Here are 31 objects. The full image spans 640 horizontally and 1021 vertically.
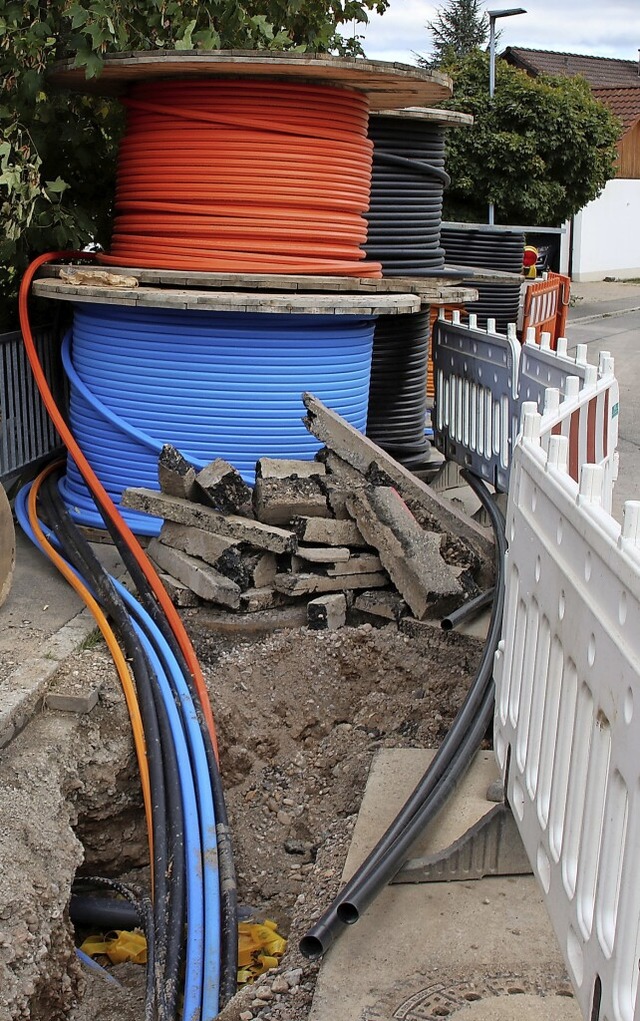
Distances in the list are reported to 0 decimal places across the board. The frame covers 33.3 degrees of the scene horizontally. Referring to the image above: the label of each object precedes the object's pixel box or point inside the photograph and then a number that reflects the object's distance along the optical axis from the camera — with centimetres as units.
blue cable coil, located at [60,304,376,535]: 640
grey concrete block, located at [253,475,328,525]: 585
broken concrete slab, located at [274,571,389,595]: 583
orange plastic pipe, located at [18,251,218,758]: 508
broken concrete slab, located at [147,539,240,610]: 570
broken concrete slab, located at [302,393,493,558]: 612
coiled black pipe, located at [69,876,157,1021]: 369
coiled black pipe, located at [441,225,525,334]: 1248
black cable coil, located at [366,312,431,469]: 814
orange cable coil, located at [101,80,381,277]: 623
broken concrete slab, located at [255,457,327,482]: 597
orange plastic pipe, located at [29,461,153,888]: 451
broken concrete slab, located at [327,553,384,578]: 591
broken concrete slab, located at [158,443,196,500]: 598
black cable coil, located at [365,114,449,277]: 778
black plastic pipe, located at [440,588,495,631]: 549
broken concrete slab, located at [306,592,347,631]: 575
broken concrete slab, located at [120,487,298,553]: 576
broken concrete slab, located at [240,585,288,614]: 578
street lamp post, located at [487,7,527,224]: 1610
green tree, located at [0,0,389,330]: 641
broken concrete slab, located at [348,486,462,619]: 564
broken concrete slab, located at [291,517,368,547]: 586
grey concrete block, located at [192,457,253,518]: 589
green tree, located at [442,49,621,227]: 1928
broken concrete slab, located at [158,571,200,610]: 582
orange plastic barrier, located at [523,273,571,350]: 1088
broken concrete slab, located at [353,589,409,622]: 580
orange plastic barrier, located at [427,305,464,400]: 1079
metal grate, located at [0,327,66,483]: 695
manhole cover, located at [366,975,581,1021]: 285
